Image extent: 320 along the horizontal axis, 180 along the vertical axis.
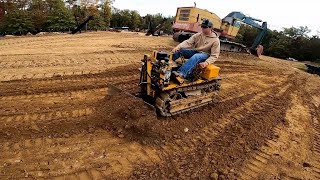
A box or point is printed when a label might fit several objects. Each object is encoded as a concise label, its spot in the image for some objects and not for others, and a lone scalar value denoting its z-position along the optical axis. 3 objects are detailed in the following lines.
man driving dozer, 3.96
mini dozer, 3.71
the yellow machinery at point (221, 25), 11.05
